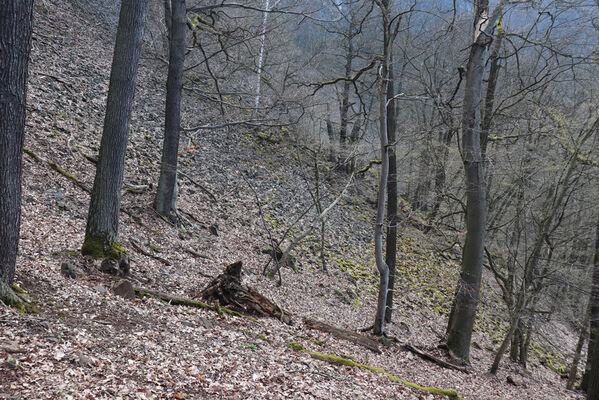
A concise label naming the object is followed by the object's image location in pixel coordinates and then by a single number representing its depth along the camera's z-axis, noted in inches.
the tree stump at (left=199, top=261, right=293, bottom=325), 254.4
